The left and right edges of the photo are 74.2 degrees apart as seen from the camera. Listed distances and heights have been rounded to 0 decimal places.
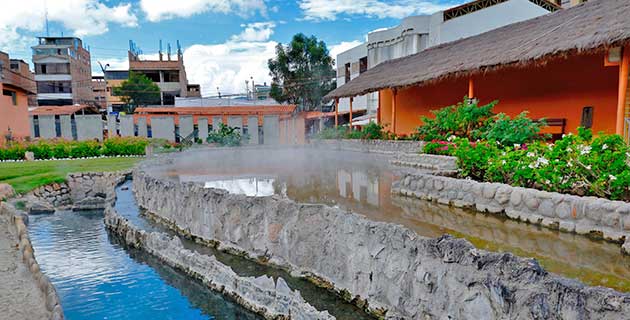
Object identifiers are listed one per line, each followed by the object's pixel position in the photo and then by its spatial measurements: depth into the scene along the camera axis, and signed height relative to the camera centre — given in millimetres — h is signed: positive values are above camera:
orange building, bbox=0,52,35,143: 25234 +875
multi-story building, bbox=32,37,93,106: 46625 +5110
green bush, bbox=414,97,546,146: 10156 -247
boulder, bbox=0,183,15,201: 11830 -1913
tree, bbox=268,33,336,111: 39344 +4657
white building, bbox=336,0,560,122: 23422 +5789
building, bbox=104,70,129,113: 49125 +5228
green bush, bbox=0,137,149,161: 21078 -1266
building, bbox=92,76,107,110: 55594 +4557
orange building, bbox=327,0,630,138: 9922 +1514
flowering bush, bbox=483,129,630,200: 5816 -770
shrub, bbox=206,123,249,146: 25609 -934
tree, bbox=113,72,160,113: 41375 +3208
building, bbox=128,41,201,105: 48312 +5926
